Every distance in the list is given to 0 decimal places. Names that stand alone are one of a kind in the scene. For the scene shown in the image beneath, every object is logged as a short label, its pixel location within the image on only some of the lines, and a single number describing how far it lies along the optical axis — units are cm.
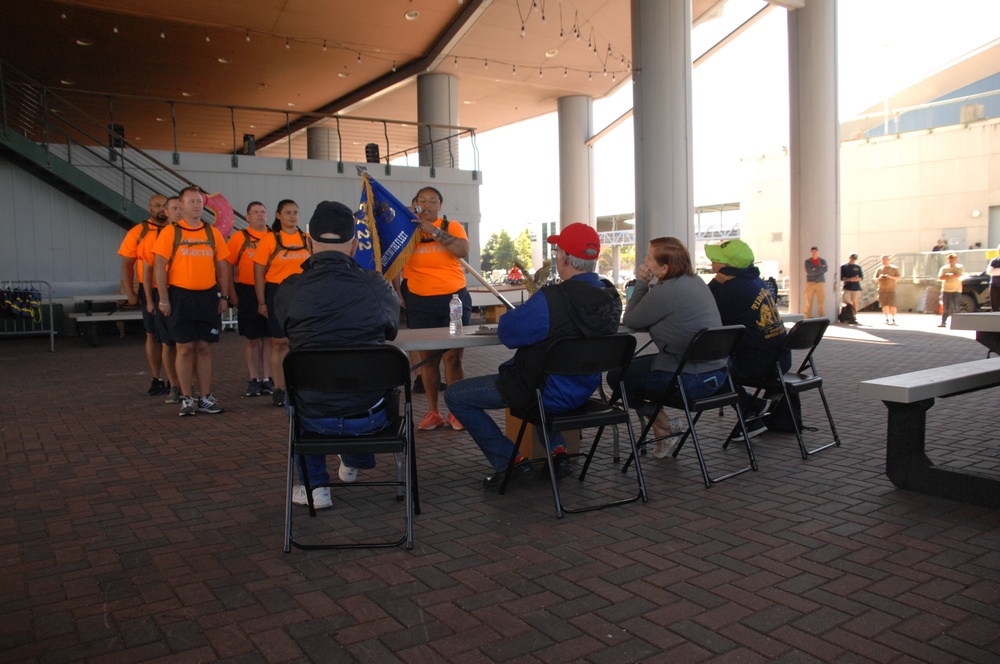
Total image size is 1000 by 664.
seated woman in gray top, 432
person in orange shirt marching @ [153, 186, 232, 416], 612
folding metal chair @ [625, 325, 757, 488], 407
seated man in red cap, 366
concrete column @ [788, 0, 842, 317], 1603
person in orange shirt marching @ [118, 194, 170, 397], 704
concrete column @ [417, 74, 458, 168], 2147
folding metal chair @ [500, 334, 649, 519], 358
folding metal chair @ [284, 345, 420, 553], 311
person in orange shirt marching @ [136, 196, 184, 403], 629
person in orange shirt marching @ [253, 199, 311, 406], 660
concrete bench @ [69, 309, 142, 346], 1254
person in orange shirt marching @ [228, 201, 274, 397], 702
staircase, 1362
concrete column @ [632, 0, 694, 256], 1191
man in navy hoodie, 484
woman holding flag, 558
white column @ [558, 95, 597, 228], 2609
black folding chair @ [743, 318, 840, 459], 472
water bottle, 465
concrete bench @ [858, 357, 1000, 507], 365
